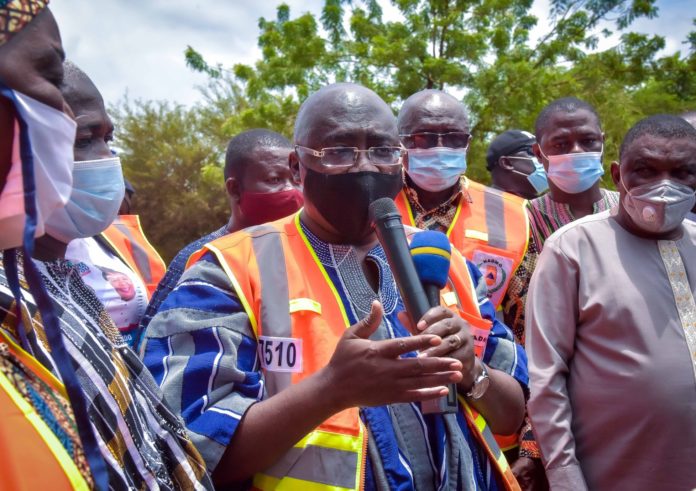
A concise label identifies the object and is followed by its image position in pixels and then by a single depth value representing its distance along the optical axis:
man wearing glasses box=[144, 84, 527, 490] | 1.83
